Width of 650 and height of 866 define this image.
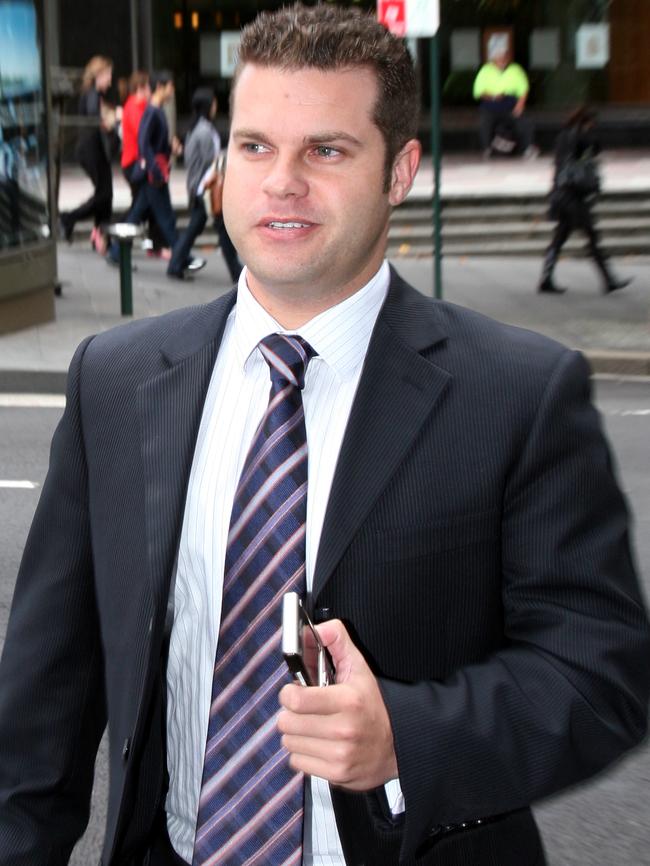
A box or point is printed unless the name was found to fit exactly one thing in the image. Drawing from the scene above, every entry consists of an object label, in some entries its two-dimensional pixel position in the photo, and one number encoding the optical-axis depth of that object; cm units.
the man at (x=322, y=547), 205
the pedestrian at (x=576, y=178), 1541
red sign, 1337
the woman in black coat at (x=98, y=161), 1770
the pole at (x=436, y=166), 1356
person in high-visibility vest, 2514
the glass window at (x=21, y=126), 1388
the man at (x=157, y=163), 1703
